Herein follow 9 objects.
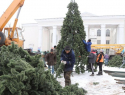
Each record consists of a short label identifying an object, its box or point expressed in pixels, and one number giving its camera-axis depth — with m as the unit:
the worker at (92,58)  8.07
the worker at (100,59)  8.57
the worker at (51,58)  8.24
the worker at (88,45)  8.01
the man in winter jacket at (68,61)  4.88
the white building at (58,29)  38.19
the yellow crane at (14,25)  10.80
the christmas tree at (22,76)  1.82
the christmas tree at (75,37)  8.02
